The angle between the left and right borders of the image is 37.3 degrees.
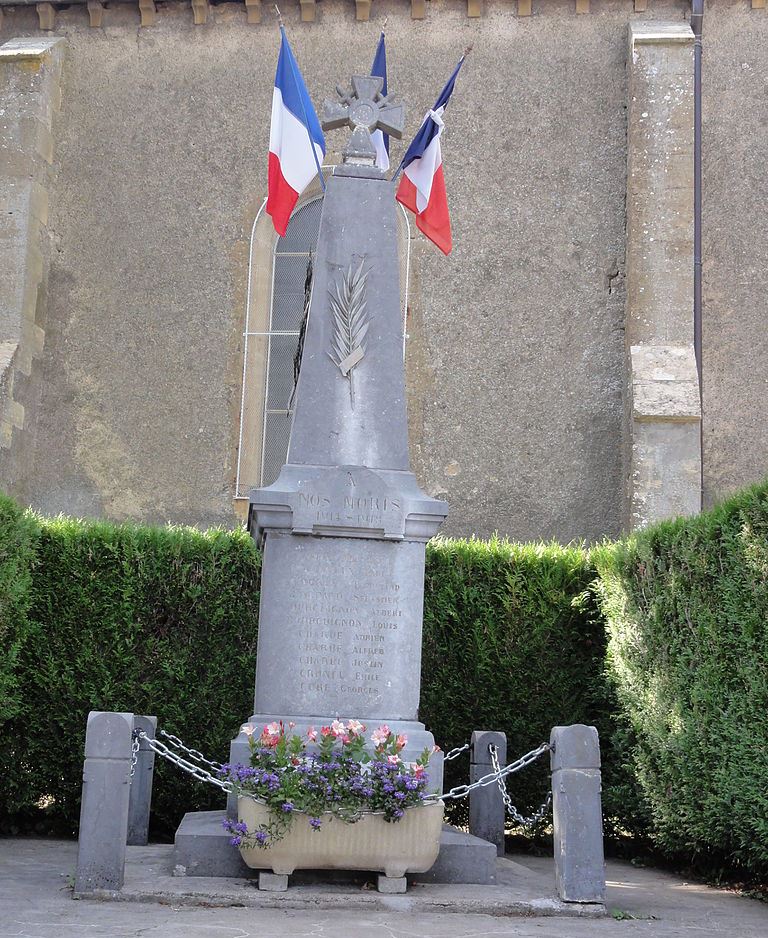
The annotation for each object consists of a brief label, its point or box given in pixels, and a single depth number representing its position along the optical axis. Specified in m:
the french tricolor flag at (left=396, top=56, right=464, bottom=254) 7.31
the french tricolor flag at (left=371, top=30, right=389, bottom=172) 7.34
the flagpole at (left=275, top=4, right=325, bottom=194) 7.07
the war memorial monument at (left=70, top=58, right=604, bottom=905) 5.20
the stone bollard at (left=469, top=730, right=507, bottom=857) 6.70
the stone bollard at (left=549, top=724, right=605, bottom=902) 5.19
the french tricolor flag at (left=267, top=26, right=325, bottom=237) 7.07
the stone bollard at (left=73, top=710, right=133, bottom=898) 5.08
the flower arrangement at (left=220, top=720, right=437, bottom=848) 5.13
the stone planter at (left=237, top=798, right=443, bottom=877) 5.18
